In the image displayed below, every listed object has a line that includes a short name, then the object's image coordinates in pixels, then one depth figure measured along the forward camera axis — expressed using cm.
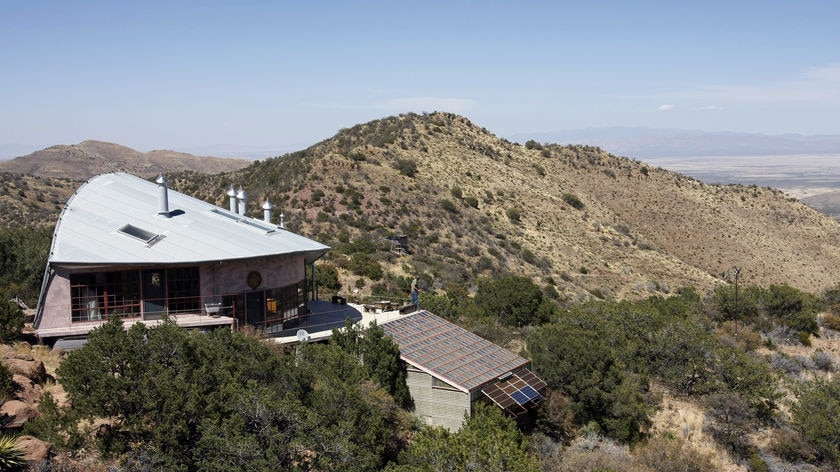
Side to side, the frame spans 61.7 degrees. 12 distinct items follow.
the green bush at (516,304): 3191
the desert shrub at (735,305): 3859
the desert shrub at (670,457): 1898
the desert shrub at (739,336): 3185
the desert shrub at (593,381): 2169
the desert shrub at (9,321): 2005
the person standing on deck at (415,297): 2714
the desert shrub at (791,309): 3725
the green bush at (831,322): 3884
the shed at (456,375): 2020
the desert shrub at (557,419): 2133
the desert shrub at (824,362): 3056
